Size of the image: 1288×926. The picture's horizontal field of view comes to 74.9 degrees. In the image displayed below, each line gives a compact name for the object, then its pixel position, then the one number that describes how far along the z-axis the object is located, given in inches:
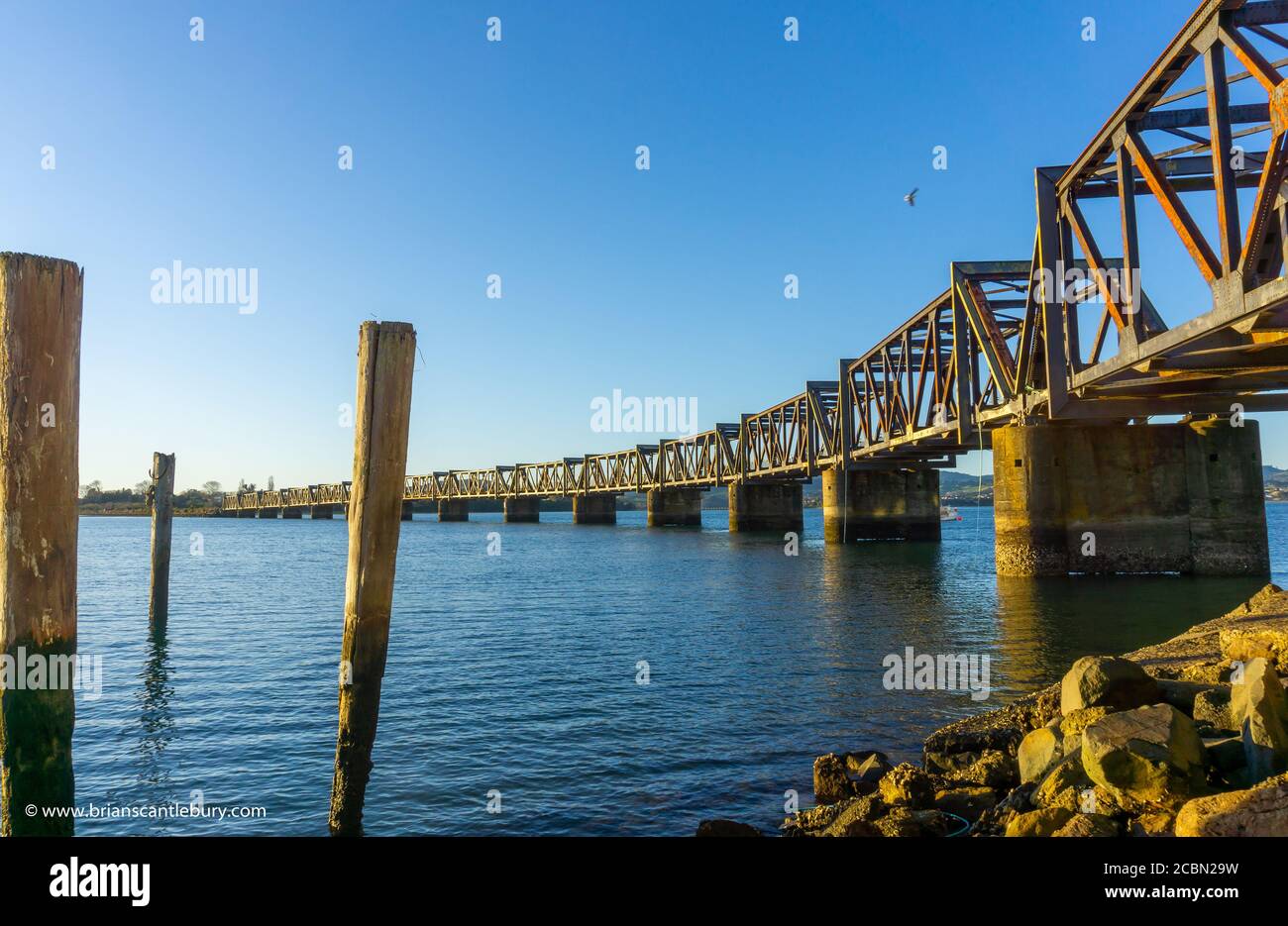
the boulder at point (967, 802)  369.4
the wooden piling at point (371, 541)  368.8
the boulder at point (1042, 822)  290.5
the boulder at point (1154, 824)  279.2
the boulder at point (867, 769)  430.9
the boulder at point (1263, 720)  298.8
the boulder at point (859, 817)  330.3
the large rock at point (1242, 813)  229.0
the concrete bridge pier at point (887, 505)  2864.2
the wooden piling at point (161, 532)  1046.4
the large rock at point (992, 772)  402.0
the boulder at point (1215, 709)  368.5
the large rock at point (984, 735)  450.6
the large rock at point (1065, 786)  317.4
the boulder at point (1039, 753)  370.6
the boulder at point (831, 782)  420.5
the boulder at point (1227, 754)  318.7
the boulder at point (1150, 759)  295.1
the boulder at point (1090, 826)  274.4
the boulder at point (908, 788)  375.2
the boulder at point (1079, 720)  377.4
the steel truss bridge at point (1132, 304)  671.8
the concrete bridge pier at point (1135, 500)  1269.7
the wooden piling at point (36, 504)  314.3
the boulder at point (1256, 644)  442.9
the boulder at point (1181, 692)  409.1
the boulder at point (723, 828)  346.9
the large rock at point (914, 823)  323.6
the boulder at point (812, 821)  377.4
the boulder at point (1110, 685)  394.6
